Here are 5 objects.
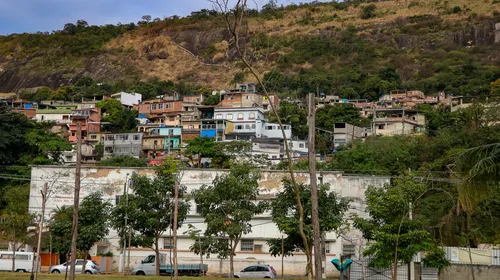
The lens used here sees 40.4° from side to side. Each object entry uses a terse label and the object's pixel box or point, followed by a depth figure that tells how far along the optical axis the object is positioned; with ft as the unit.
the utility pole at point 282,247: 103.02
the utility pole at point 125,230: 115.97
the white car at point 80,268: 120.16
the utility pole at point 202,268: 111.86
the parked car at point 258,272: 119.44
